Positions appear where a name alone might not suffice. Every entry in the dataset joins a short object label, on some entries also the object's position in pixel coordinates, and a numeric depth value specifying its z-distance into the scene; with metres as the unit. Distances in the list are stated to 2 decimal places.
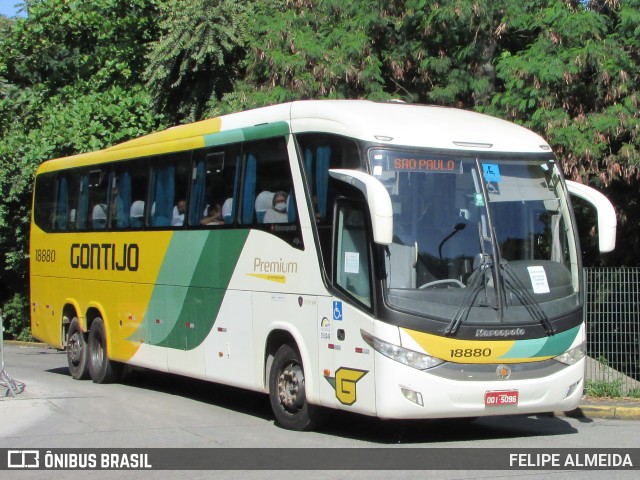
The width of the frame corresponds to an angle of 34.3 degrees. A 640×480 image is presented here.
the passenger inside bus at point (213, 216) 13.35
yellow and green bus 10.22
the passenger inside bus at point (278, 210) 11.88
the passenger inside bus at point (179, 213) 14.35
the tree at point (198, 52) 23.28
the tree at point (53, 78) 27.58
